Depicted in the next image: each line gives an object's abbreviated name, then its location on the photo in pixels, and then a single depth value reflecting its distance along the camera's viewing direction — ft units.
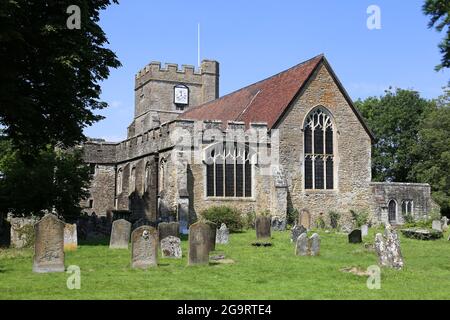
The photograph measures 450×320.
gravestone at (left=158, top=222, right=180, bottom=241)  55.98
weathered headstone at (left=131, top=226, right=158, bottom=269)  40.42
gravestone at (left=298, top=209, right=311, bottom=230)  85.10
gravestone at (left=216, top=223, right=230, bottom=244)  61.72
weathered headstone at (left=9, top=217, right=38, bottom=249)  58.39
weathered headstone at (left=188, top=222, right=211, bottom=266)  42.34
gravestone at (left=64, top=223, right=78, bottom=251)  53.67
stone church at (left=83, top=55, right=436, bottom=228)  89.25
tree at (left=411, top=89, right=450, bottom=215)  129.90
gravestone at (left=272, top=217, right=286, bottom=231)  84.89
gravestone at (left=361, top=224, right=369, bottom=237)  74.54
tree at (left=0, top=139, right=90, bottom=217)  71.92
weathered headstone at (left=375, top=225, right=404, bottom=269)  41.75
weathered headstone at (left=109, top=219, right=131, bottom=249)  55.36
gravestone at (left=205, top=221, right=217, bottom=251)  46.95
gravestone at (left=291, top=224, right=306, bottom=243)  62.30
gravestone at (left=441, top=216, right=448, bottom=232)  88.80
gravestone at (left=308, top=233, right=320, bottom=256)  50.06
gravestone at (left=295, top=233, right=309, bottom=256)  50.06
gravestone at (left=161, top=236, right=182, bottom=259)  47.65
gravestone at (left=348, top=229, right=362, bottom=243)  62.49
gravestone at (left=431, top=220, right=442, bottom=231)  80.66
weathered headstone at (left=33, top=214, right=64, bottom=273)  38.55
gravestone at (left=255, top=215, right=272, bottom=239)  66.85
